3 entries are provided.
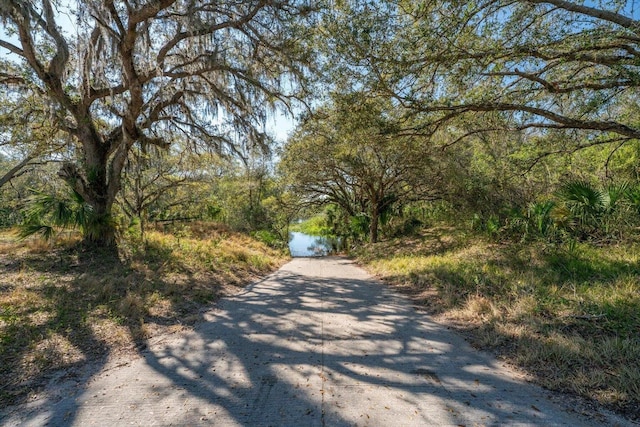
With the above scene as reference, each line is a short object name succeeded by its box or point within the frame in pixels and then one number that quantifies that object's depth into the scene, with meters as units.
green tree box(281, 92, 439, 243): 6.99
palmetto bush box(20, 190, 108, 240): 6.60
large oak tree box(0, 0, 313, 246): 5.63
